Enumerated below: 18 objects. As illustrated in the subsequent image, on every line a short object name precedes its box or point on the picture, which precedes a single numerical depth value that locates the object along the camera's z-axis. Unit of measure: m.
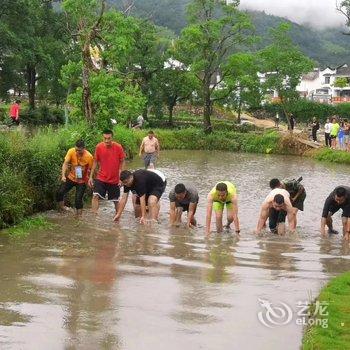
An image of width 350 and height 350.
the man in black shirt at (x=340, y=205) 11.66
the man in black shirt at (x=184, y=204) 12.34
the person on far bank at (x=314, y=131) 37.13
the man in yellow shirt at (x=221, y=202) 11.69
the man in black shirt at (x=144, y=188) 12.15
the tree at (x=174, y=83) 44.31
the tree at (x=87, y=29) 20.00
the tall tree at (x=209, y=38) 40.88
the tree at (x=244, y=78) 41.53
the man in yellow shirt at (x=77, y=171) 12.89
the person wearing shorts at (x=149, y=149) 20.55
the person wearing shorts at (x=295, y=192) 12.97
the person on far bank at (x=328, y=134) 33.88
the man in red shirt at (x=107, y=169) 13.03
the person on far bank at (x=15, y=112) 25.18
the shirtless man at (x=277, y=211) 11.71
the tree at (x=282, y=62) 42.68
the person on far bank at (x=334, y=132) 33.28
